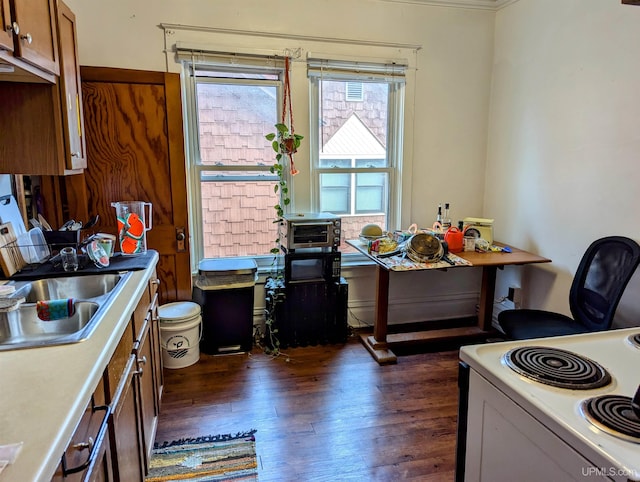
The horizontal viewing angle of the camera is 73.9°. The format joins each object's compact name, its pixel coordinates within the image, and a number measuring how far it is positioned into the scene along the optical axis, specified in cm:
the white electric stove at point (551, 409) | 88
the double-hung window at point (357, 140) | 338
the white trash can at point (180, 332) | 281
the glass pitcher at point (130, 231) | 234
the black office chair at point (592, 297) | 239
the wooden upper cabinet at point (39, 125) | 181
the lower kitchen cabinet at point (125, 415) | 102
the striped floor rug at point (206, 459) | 196
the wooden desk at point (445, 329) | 299
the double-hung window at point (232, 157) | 316
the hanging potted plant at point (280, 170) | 317
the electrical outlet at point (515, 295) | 342
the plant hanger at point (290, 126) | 319
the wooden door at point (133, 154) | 269
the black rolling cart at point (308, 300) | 317
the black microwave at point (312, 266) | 316
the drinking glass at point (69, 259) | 199
